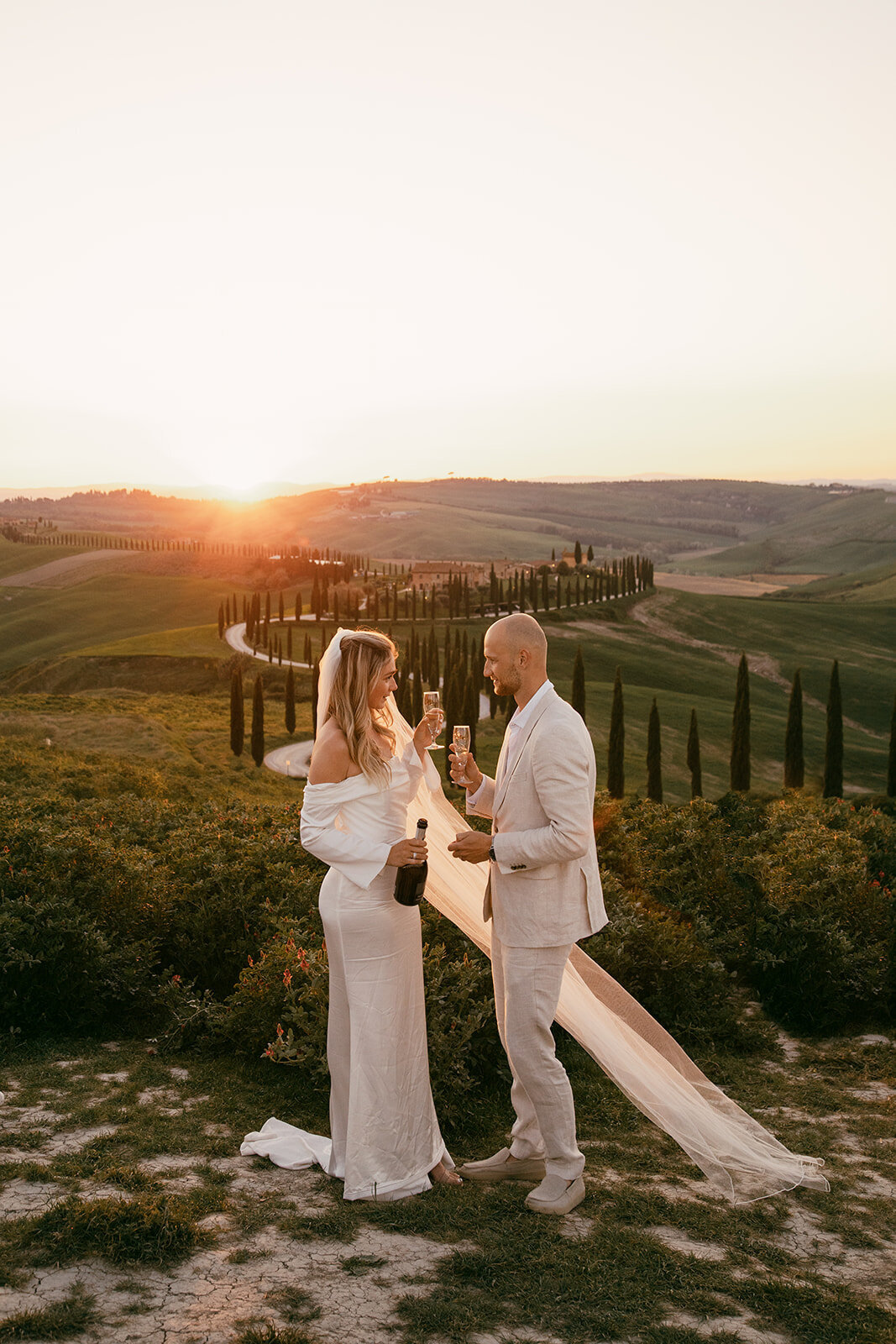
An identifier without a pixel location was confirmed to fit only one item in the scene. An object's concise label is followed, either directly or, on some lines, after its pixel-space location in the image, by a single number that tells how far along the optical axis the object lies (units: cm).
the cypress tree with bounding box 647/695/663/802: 4834
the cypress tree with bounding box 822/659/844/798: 4731
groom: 520
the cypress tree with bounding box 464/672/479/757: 5431
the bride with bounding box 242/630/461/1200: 536
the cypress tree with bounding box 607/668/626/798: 4656
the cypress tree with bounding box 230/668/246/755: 5241
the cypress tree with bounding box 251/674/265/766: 5200
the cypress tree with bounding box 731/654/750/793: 4891
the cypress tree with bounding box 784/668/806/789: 4862
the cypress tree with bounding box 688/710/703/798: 5144
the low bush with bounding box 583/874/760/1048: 859
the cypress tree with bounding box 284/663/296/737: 5919
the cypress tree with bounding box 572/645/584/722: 5005
